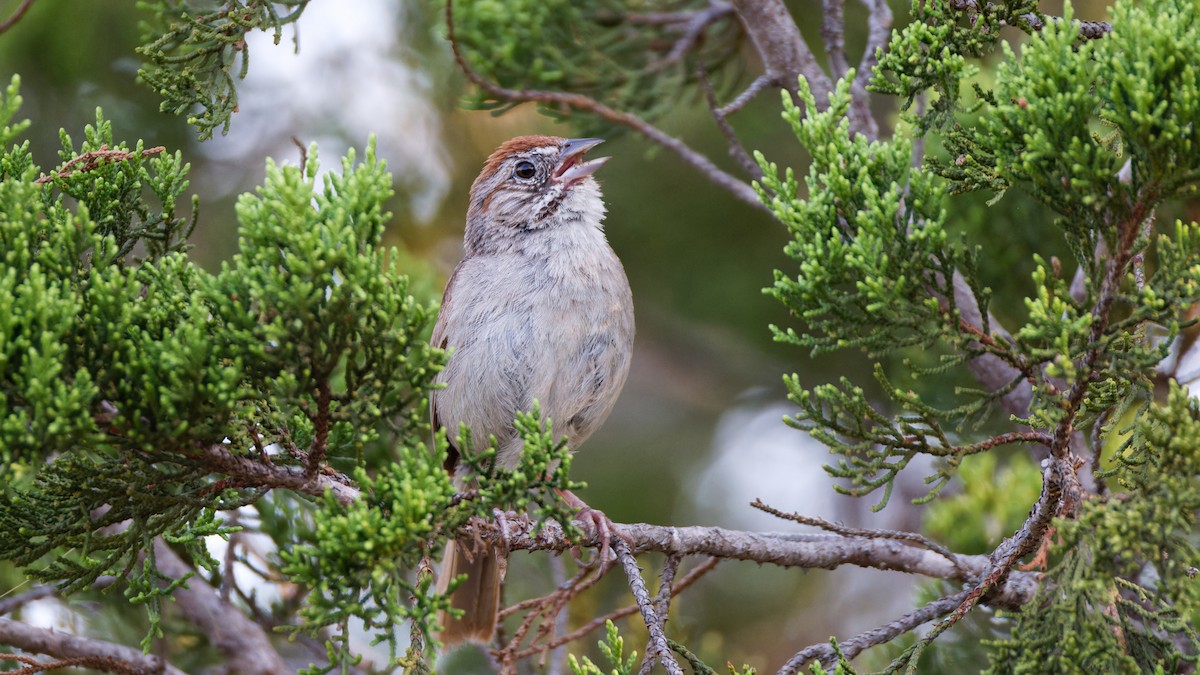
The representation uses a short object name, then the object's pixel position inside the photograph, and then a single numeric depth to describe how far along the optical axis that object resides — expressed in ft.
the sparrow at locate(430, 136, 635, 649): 27.09
